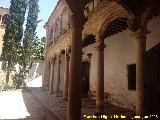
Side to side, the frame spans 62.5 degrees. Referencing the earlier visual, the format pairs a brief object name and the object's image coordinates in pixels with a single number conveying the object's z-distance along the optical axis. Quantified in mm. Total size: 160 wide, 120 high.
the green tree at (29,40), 17504
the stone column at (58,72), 10232
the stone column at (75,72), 3231
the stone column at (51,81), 11723
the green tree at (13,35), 17419
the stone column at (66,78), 8315
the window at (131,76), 6467
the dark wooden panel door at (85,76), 10621
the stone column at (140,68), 3942
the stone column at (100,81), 5485
